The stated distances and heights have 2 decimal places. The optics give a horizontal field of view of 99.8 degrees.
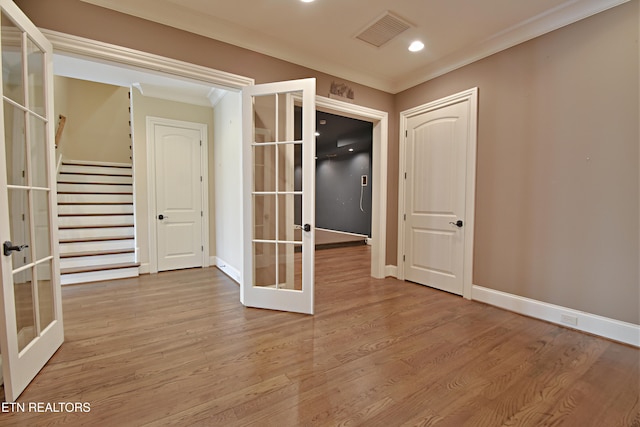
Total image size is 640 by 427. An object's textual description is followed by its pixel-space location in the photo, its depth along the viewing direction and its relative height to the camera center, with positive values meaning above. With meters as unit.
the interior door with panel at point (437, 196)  3.29 +0.10
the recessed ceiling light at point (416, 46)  3.02 +1.79
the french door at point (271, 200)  2.87 +0.03
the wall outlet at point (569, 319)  2.46 -1.07
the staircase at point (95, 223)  3.90 -0.35
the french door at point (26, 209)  1.55 -0.05
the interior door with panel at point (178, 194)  4.39 +0.14
